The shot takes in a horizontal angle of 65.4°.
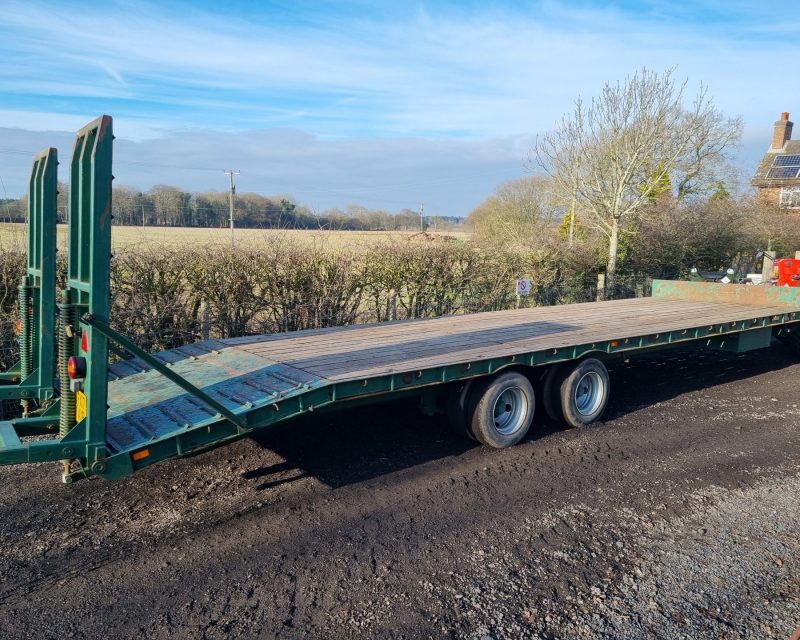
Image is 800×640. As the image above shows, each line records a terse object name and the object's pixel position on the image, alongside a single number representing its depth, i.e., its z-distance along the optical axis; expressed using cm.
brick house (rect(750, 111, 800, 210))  3120
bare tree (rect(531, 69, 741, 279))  1644
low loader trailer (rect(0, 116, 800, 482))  397
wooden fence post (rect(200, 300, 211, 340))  904
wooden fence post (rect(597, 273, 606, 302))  1552
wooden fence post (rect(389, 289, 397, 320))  1112
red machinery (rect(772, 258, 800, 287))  1333
